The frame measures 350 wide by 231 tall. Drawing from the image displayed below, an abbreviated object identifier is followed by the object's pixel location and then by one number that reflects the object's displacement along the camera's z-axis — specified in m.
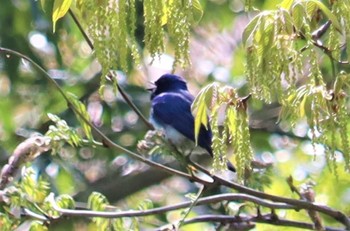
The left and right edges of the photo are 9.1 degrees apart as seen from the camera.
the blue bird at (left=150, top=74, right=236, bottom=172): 9.49
